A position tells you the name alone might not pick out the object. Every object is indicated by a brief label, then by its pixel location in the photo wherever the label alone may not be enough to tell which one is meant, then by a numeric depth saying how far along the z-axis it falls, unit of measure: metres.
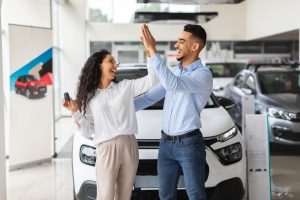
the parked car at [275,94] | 5.96
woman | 2.34
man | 2.32
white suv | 2.94
